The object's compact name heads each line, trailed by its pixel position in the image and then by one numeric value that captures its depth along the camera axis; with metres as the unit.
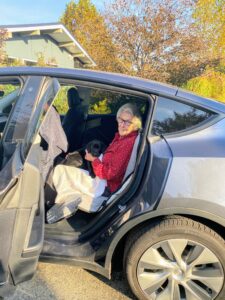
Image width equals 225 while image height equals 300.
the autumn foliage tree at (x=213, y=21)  13.34
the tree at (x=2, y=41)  11.20
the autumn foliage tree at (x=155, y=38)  10.03
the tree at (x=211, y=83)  11.63
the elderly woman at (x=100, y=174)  2.42
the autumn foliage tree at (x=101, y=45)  10.48
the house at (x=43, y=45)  14.10
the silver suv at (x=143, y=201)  1.77
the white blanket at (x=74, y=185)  2.52
